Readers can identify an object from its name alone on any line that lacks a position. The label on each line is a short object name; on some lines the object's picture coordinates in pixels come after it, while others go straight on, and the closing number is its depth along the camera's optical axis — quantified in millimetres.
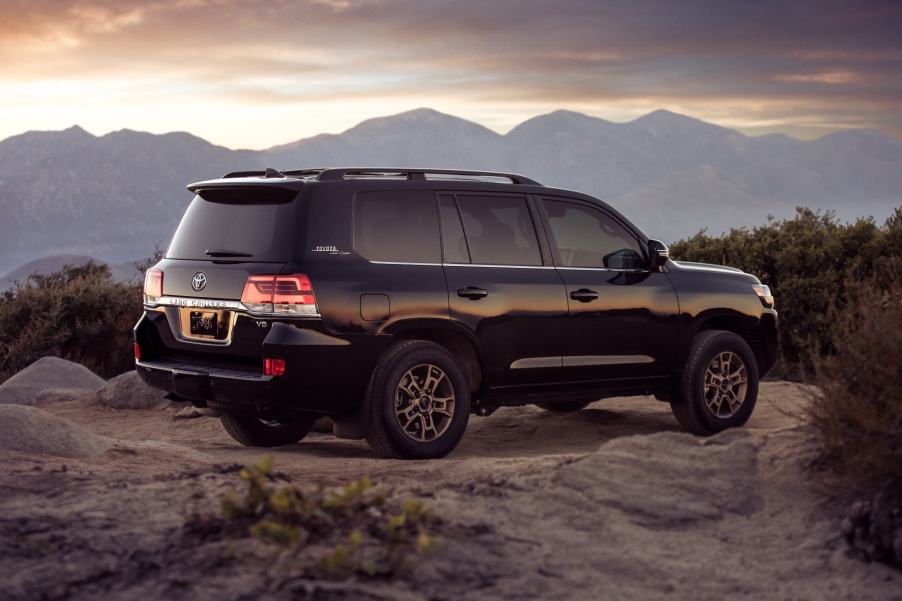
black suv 7926
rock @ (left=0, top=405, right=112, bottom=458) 8070
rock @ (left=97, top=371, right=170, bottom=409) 13633
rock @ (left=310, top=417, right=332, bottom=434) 11109
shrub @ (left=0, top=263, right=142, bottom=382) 18031
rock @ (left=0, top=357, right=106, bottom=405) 14539
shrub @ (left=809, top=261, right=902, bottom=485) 5844
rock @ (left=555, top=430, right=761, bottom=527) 6336
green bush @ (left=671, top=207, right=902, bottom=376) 15773
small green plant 4867
